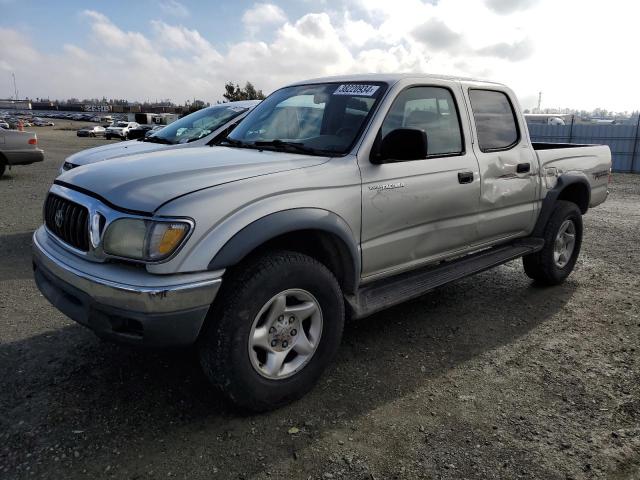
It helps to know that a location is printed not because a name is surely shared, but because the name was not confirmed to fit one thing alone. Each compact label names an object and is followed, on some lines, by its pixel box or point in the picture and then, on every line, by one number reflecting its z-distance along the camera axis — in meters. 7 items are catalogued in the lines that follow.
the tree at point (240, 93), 42.44
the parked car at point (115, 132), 44.44
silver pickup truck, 2.40
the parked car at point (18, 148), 11.68
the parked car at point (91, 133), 48.84
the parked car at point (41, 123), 76.22
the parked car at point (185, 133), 6.00
